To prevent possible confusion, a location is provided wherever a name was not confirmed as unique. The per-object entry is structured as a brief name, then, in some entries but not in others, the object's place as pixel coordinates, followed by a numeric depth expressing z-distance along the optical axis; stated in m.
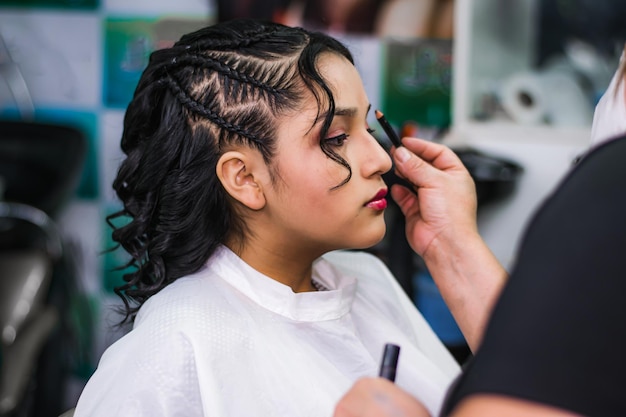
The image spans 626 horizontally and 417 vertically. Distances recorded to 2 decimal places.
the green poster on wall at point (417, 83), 3.17
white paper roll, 3.09
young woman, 1.12
